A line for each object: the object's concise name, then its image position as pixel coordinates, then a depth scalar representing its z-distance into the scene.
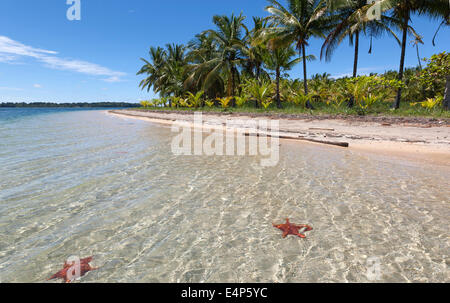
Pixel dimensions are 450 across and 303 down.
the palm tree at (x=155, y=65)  39.78
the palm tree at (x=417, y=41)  14.21
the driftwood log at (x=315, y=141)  6.93
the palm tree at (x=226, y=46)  22.95
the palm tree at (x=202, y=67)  25.42
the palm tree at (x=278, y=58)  19.57
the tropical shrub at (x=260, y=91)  18.67
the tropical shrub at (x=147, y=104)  43.59
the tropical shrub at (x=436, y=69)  11.91
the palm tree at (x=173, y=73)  32.56
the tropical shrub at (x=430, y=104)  12.74
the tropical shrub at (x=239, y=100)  21.21
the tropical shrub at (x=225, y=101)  20.77
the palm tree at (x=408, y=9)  13.27
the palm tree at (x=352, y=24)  15.57
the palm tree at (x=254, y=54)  21.18
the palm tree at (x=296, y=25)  17.67
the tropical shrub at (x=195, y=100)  24.03
